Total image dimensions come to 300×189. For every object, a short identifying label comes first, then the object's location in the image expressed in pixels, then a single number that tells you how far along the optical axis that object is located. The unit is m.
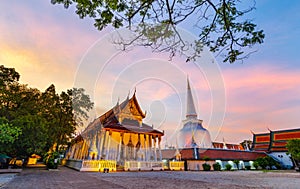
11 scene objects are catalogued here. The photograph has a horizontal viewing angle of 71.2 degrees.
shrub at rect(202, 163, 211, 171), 21.14
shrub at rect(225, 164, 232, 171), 23.08
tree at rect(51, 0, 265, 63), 4.10
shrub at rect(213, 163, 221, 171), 21.94
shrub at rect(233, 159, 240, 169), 25.32
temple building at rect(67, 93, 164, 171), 18.08
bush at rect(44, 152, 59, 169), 18.34
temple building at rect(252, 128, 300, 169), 29.19
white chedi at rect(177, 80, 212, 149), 40.84
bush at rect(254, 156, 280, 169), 26.34
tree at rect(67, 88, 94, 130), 23.78
